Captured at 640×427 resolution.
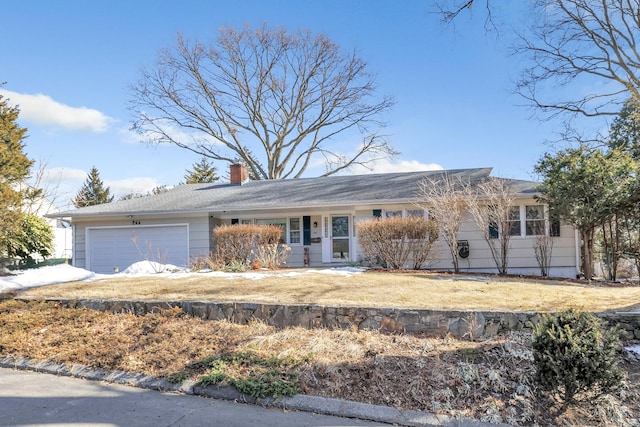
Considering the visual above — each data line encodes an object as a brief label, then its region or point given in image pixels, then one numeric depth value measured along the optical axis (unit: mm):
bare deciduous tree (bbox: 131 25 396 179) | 25188
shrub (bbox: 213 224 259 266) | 11695
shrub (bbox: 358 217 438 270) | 10914
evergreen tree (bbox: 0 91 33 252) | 13055
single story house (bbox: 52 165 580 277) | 13721
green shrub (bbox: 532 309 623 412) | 3371
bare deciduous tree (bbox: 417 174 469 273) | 11062
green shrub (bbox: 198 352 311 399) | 3875
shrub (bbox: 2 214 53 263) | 15398
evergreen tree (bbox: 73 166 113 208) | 36500
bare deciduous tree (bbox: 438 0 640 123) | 16422
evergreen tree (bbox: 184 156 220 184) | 35388
